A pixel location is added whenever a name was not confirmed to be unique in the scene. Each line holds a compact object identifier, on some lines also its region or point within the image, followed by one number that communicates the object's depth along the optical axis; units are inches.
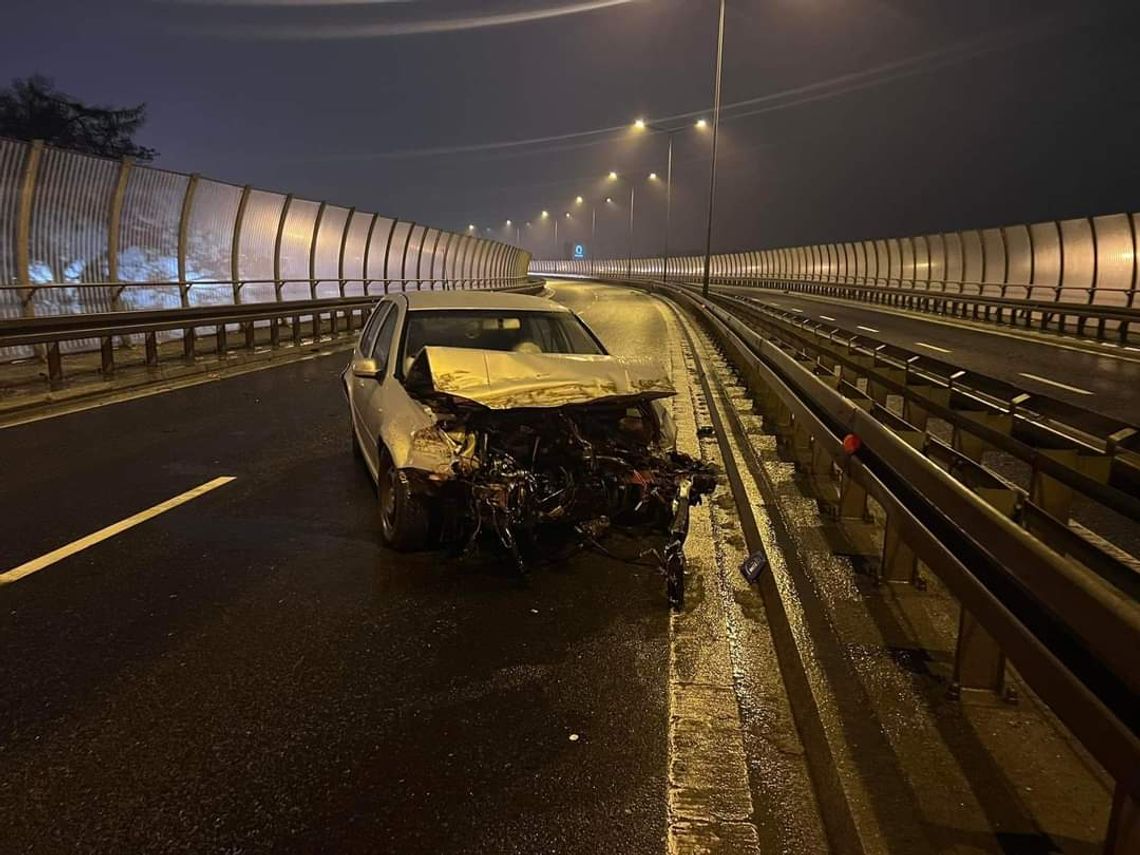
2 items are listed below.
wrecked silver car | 183.5
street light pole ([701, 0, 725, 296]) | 1009.2
